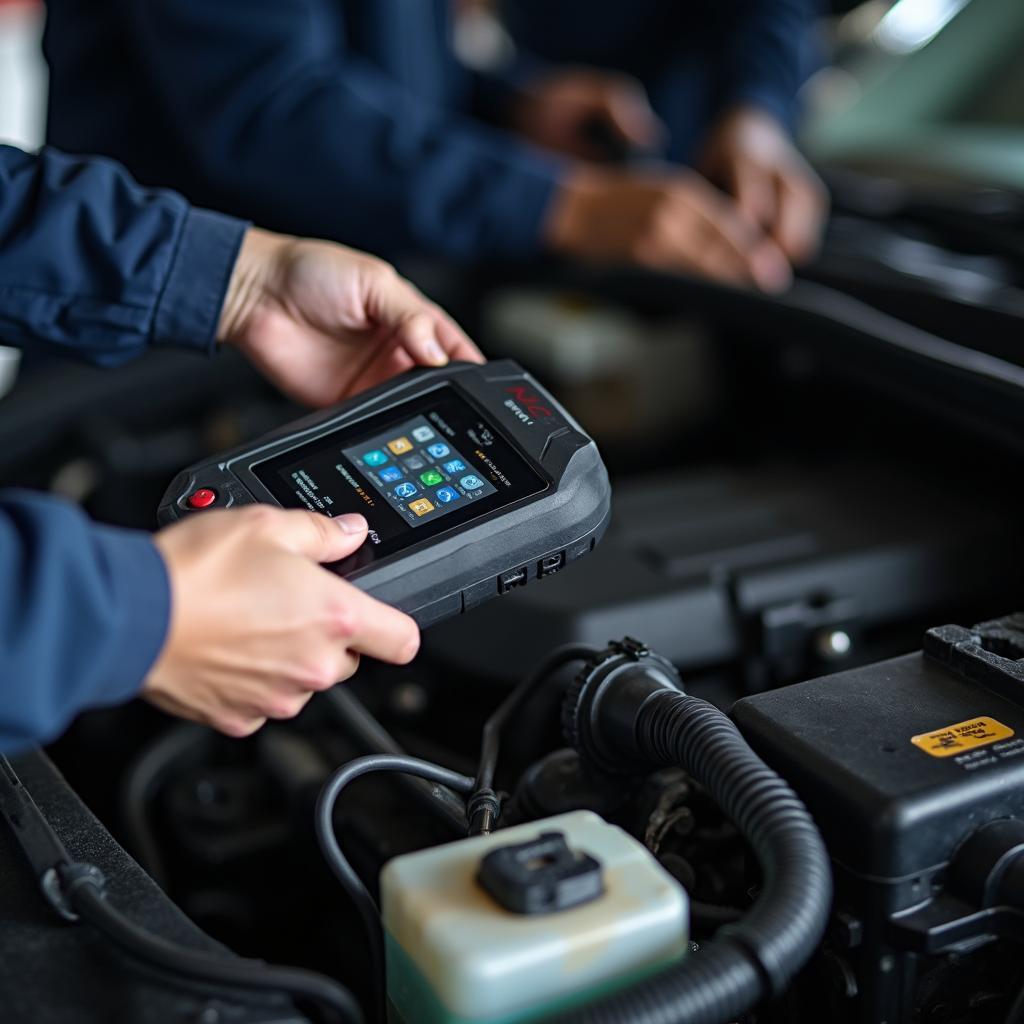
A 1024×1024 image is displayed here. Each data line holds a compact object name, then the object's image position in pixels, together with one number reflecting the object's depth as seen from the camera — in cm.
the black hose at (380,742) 68
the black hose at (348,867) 58
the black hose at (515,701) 68
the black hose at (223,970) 48
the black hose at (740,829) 46
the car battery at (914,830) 54
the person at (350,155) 134
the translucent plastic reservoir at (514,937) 47
